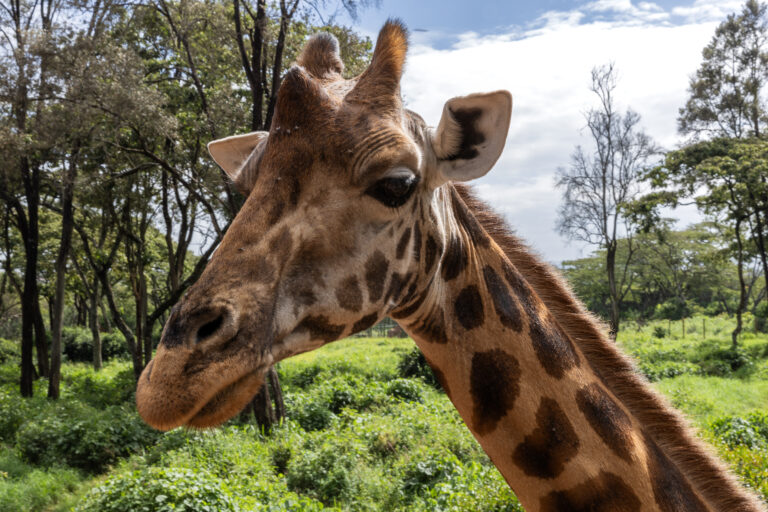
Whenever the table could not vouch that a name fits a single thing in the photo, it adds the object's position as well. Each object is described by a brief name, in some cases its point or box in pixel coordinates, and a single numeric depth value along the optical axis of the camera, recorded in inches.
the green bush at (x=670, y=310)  1877.5
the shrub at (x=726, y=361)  697.0
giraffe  55.2
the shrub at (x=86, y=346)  1210.6
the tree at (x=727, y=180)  848.3
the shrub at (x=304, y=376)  687.6
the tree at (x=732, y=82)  963.3
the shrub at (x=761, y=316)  1145.4
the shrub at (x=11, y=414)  470.0
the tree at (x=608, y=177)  1007.0
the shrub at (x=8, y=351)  1132.7
